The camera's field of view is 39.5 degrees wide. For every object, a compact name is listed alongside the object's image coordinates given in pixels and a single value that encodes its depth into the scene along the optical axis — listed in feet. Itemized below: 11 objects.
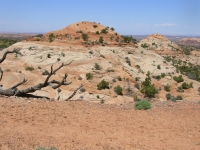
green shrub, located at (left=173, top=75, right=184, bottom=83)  100.49
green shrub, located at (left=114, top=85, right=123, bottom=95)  78.55
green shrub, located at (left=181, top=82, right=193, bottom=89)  93.65
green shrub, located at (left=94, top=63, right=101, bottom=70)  91.66
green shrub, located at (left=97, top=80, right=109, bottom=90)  80.37
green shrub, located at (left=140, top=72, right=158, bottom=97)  80.72
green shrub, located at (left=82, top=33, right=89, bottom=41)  111.45
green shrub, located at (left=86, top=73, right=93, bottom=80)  85.76
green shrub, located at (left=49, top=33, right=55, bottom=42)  109.77
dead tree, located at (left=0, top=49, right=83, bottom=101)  31.68
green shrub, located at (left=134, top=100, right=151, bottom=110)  29.99
